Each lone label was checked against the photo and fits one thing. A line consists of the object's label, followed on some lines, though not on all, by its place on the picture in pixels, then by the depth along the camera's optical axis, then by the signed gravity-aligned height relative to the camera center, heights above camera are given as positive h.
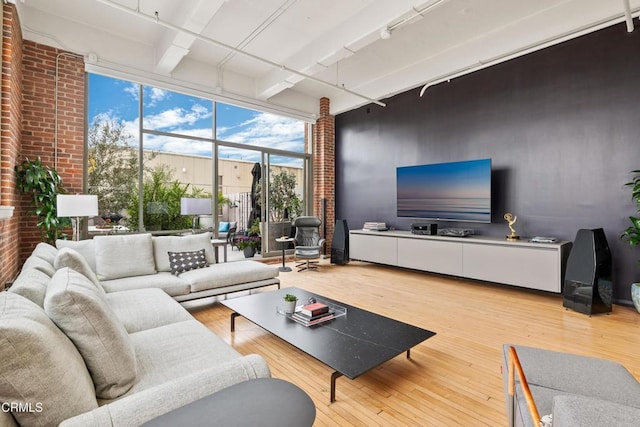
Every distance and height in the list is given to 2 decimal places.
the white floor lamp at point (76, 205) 3.39 +0.11
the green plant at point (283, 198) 6.75 +0.37
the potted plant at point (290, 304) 2.57 -0.77
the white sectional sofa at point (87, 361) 0.88 -0.57
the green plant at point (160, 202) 4.85 +0.21
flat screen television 4.61 +0.38
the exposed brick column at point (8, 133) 3.01 +0.85
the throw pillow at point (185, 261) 3.59 -0.57
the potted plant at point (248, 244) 6.39 -0.63
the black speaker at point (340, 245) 6.17 -0.63
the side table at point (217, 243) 4.42 -0.43
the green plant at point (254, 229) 6.54 -0.32
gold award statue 4.29 -0.12
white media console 3.77 -0.63
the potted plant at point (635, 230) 3.29 -0.18
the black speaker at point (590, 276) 3.30 -0.68
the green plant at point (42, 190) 3.59 +0.30
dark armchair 5.93 -0.42
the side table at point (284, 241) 5.66 -0.50
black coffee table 1.86 -0.87
